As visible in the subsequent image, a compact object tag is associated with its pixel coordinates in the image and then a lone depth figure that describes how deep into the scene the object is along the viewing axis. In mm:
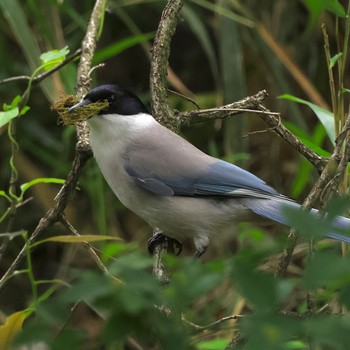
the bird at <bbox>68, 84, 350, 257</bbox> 5195
